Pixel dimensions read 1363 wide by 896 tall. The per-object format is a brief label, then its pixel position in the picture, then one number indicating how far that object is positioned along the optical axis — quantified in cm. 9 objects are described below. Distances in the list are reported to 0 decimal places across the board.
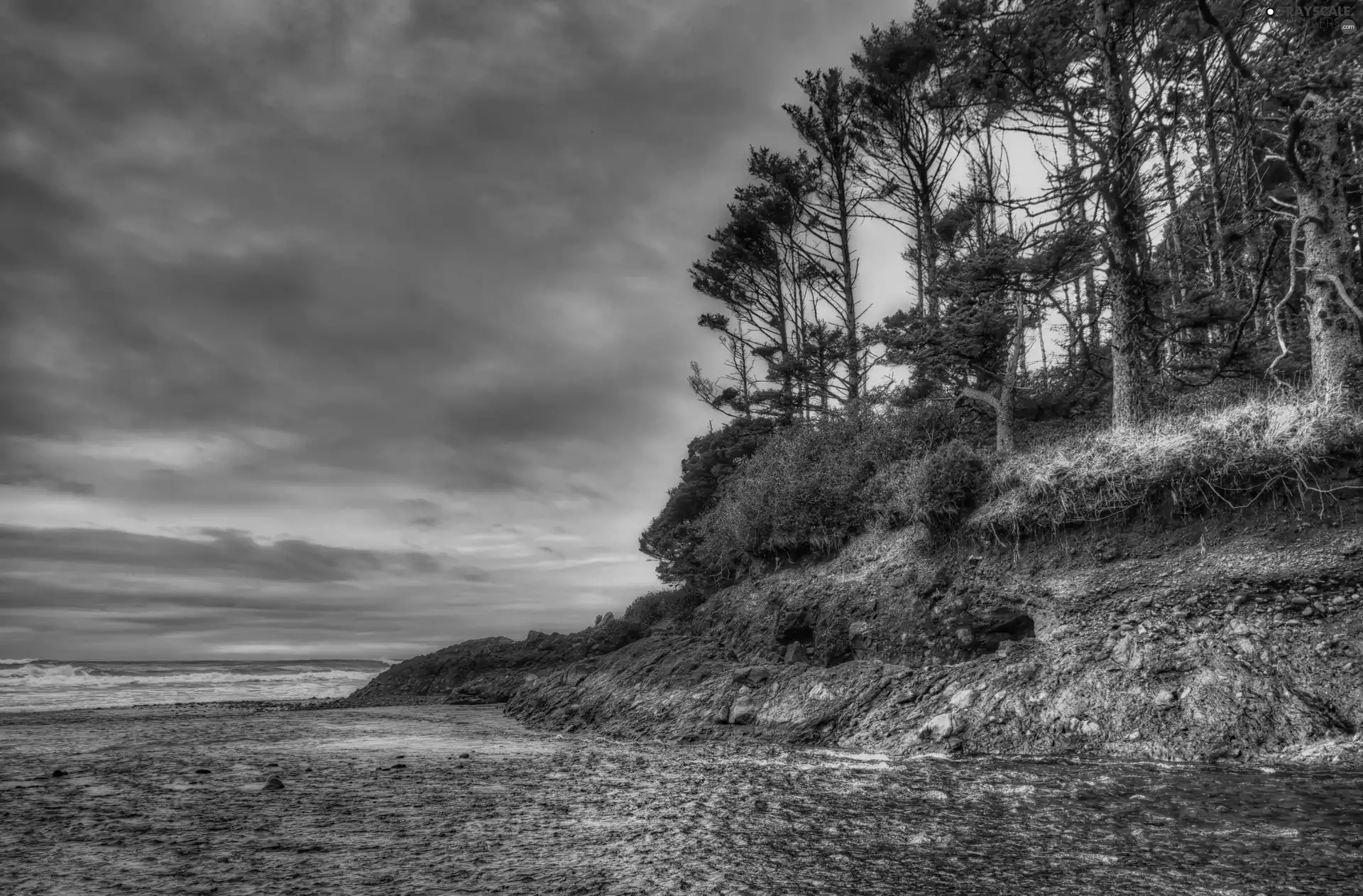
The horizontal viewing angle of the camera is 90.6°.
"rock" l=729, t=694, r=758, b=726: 906
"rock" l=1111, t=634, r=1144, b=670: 709
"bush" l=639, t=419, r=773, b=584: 2255
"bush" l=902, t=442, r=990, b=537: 1062
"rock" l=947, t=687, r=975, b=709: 744
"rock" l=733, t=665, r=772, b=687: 965
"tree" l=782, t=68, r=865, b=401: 2211
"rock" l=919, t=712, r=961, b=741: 716
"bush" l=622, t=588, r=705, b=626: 1948
